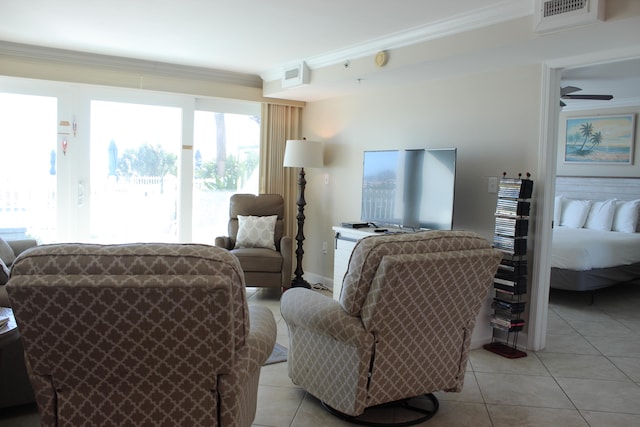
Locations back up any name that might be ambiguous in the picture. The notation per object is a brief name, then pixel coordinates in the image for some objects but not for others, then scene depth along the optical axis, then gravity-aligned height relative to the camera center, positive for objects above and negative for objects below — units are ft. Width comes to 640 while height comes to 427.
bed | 18.01 -1.50
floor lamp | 18.83 +0.68
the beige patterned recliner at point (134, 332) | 5.96 -1.72
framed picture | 22.90 +2.21
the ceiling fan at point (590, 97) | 17.92 +3.08
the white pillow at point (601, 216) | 21.74 -0.92
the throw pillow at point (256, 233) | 18.45 -1.77
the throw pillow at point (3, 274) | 10.67 -1.96
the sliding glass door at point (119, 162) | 17.44 +0.45
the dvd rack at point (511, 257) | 12.42 -1.53
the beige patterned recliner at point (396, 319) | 7.97 -2.06
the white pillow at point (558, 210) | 23.17 -0.81
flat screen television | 14.20 -0.07
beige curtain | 20.84 +0.97
